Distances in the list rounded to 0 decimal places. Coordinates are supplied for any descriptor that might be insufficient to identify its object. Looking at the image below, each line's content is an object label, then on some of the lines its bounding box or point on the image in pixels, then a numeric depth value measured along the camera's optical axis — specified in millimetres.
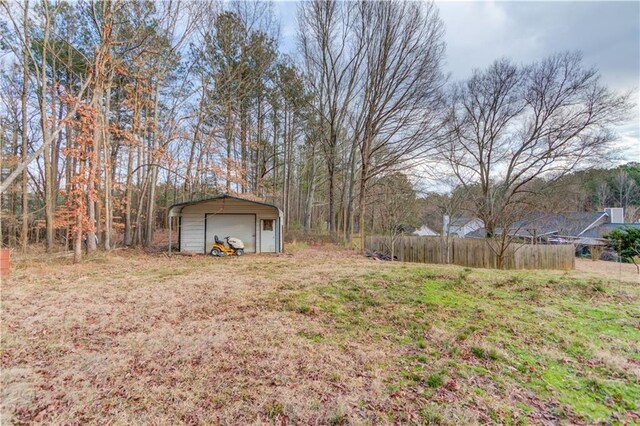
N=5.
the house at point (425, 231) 27491
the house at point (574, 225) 15905
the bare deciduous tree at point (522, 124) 15898
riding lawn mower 11430
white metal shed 12312
